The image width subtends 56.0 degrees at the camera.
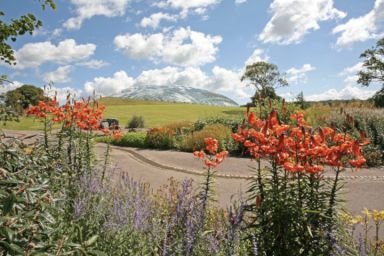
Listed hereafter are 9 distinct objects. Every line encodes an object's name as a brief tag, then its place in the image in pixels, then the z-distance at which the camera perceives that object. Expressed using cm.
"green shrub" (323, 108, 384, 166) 1101
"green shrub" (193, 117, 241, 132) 1821
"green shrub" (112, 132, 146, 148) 1715
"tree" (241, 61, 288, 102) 5672
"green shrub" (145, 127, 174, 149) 1620
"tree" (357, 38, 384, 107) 3938
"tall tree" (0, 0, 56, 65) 342
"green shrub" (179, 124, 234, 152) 1400
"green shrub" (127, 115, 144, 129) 2992
